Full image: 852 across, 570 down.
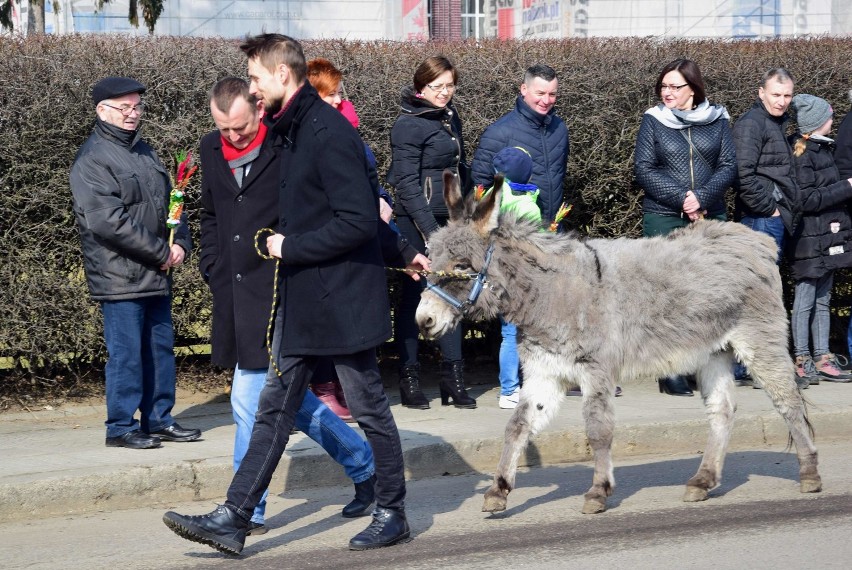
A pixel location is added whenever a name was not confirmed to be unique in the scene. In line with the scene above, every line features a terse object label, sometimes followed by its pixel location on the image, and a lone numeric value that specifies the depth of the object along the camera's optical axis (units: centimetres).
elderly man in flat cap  1362
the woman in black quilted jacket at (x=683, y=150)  1655
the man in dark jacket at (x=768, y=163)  1747
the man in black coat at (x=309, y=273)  993
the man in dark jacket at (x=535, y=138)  1588
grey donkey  1122
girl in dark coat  1806
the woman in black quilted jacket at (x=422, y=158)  1551
